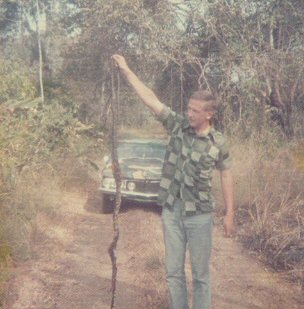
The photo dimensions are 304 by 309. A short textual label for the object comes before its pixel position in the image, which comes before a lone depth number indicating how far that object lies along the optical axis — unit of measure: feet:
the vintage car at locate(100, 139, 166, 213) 29.14
